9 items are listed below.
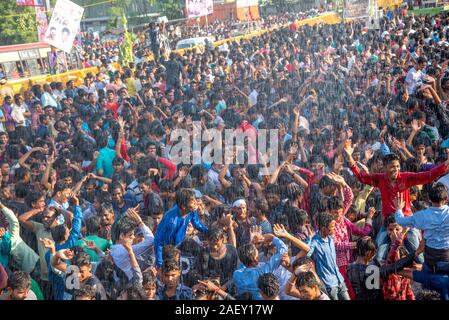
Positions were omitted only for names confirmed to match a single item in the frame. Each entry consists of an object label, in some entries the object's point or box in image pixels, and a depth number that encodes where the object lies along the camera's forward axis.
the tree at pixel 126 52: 15.17
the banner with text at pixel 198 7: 14.70
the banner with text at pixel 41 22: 13.76
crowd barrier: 11.95
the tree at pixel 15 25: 26.22
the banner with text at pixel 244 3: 25.75
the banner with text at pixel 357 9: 14.01
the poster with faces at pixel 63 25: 10.35
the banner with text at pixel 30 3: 13.12
